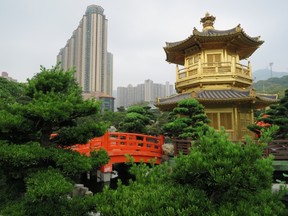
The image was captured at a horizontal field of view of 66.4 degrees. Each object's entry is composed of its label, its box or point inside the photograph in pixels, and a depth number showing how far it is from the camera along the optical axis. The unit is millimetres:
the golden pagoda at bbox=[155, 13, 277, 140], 13180
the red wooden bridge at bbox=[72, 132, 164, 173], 11039
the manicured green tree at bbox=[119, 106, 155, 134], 13570
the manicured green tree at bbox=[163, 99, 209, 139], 10484
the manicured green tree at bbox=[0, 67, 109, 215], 4387
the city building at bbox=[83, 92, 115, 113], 66312
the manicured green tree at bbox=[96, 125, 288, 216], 3057
